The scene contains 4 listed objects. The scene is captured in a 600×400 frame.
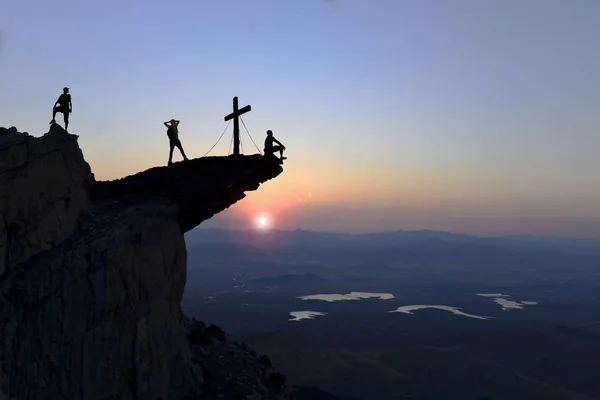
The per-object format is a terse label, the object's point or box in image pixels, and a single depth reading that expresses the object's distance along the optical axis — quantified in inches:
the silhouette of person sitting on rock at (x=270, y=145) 1289.4
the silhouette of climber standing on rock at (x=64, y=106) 1151.0
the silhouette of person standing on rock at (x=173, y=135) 1256.8
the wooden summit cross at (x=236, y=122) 1282.0
